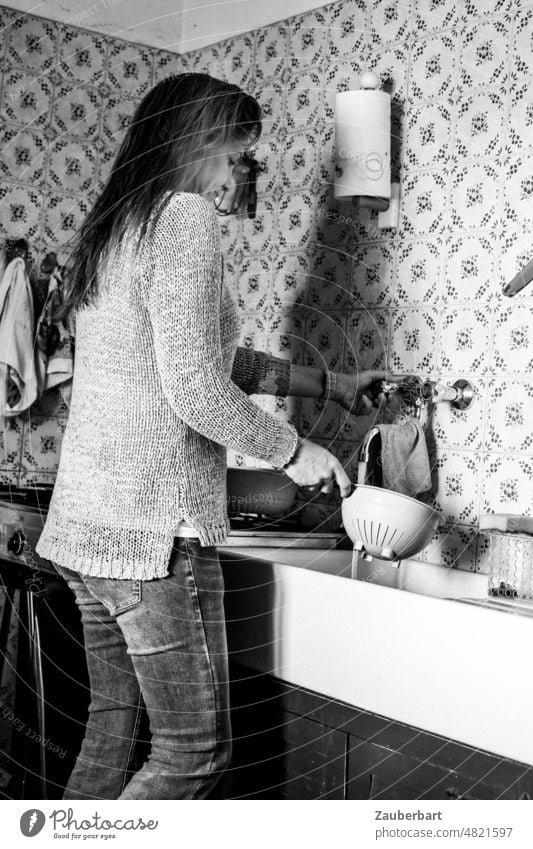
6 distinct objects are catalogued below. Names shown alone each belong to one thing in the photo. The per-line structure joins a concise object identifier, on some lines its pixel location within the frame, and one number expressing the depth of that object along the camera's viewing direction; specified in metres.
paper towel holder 1.42
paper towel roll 1.41
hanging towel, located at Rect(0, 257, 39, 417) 1.75
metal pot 1.47
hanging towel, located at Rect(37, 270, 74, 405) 1.79
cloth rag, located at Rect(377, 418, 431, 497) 1.32
